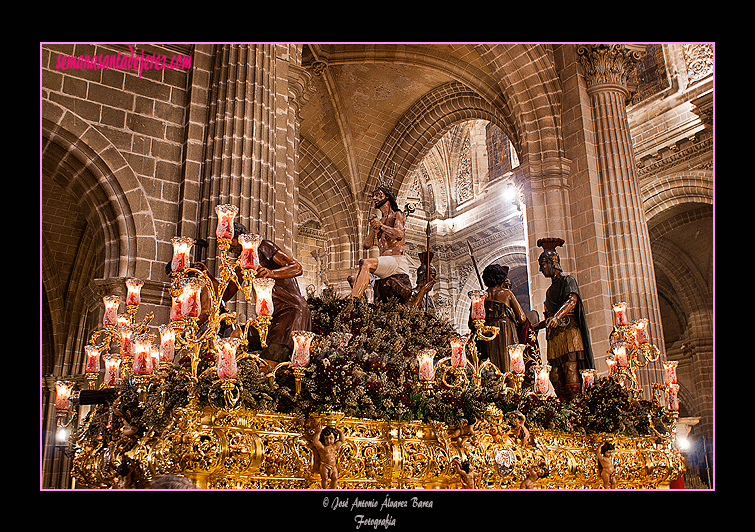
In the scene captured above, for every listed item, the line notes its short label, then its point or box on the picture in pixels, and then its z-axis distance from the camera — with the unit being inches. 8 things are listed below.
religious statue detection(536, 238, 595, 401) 278.5
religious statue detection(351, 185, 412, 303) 292.5
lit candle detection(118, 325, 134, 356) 187.3
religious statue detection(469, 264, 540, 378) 267.7
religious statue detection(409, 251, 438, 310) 324.8
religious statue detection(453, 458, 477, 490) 166.4
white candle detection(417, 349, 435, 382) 176.9
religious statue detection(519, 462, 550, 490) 175.2
